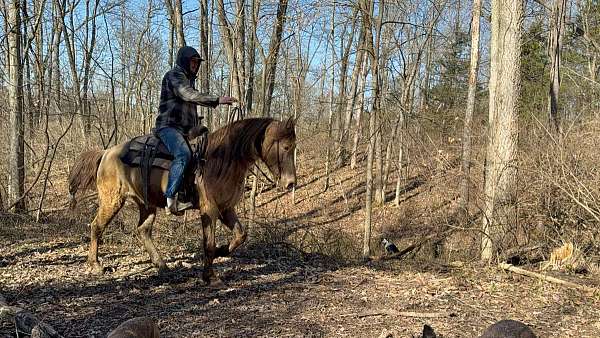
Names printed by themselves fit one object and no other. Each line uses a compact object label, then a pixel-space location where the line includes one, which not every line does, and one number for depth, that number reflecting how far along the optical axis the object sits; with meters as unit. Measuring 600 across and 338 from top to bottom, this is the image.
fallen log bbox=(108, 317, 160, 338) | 2.54
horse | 5.39
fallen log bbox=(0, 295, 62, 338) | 3.67
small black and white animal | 9.89
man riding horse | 5.52
